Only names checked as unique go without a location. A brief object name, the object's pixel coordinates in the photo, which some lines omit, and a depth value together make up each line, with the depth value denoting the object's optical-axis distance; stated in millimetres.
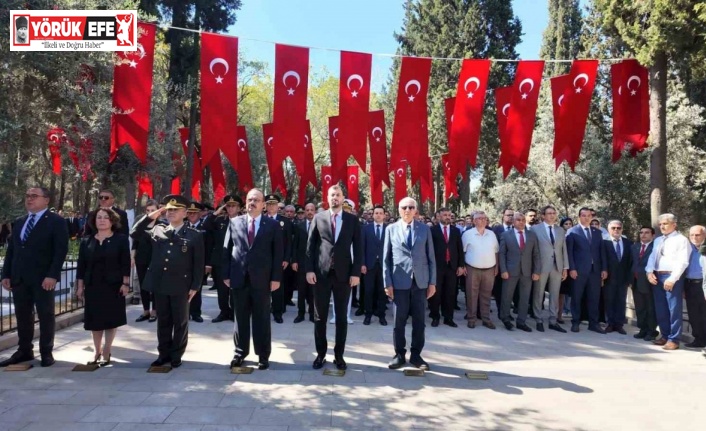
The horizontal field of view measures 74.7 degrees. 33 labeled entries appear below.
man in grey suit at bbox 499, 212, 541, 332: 7340
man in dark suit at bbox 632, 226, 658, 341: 6922
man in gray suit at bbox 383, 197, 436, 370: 5113
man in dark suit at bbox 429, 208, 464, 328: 7641
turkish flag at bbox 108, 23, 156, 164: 7906
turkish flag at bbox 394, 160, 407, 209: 18359
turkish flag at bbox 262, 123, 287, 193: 9164
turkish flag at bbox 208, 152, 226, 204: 16250
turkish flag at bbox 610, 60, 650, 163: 10297
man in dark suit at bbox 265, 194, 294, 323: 7289
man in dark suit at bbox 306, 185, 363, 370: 5008
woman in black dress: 4906
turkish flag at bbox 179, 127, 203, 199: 16797
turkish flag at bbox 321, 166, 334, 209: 22484
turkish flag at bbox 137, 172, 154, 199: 12952
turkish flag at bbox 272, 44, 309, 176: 8797
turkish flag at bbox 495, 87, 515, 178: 10609
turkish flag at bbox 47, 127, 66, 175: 9007
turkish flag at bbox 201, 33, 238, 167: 8359
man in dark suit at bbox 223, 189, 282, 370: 4945
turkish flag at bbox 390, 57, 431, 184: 9898
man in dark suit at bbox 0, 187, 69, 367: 4914
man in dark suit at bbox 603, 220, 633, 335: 7445
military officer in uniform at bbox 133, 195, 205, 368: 4879
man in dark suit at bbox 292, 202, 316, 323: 7527
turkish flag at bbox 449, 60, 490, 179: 10242
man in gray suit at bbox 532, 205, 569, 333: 7305
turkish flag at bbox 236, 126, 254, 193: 15344
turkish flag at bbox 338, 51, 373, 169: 9305
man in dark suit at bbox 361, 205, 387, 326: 7633
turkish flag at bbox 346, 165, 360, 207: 23572
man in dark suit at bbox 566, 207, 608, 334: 7395
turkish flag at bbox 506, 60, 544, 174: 10086
